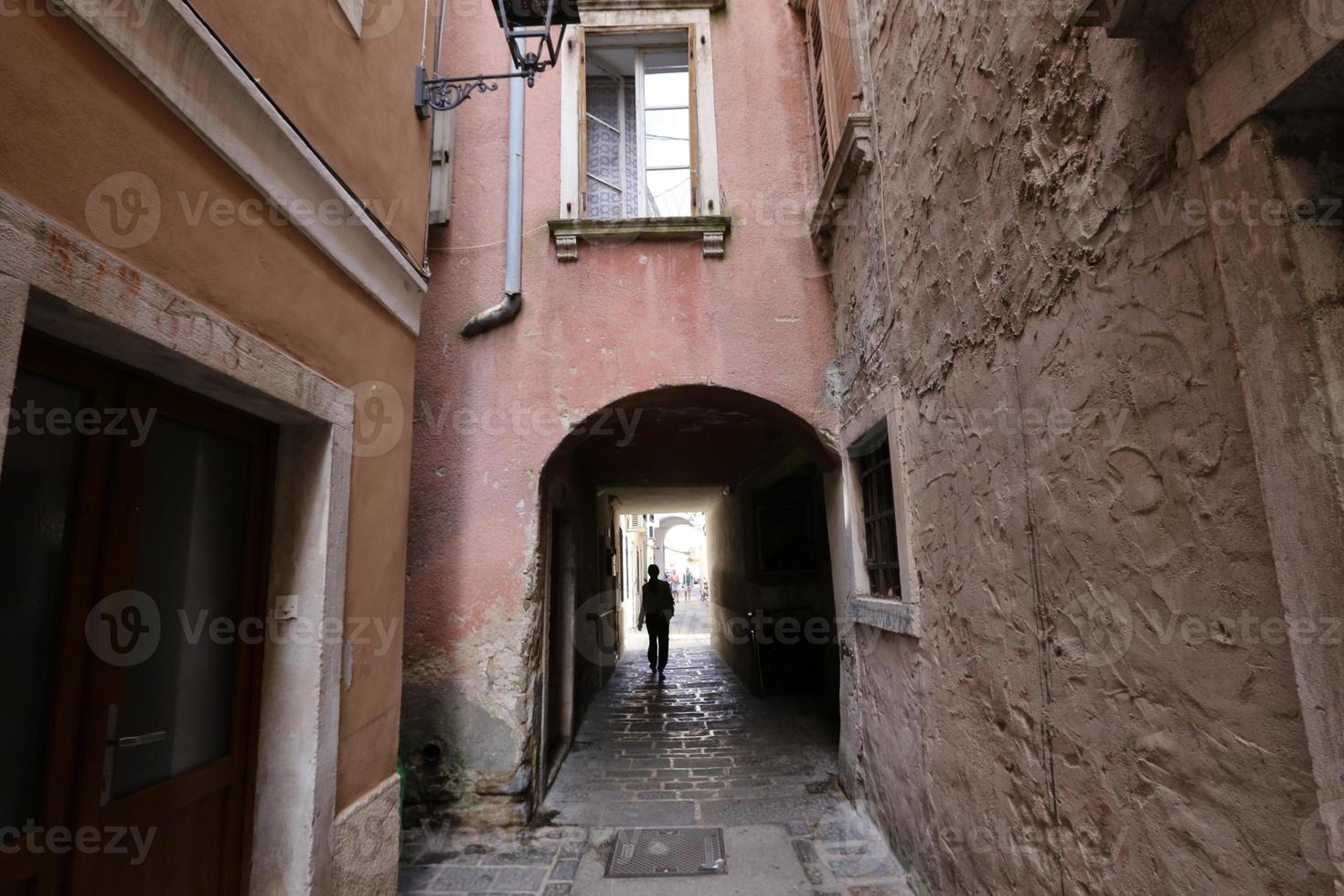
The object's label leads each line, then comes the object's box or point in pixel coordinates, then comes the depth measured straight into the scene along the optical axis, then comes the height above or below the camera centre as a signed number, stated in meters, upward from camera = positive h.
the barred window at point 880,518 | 4.14 +0.27
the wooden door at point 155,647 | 1.89 -0.19
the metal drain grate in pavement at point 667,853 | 3.76 -1.61
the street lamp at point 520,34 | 3.74 +2.92
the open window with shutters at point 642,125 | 5.06 +3.46
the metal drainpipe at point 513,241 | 4.75 +2.29
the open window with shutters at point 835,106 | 4.00 +2.98
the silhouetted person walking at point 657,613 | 10.37 -0.66
